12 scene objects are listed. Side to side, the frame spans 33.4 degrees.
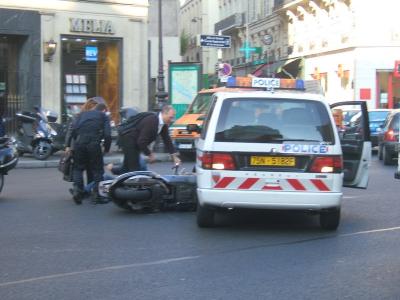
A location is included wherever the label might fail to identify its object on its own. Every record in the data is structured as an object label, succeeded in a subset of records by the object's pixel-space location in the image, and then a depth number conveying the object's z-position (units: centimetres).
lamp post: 2064
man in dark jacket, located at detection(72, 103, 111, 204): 1002
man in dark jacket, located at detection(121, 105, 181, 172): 968
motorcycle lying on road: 930
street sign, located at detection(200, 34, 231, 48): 2392
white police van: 776
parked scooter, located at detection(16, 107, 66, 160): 1658
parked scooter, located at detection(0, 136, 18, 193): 1068
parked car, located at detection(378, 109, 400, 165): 1731
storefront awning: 4274
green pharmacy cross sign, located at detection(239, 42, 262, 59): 3561
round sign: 2647
